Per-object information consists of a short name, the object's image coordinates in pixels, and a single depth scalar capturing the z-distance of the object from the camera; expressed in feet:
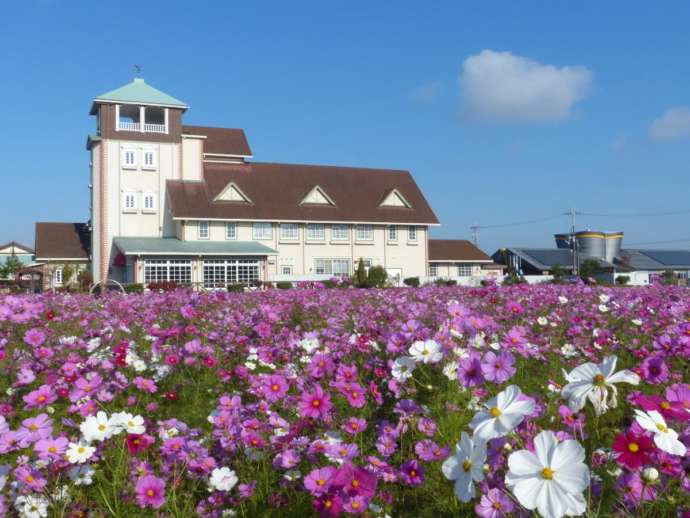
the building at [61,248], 138.72
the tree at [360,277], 86.26
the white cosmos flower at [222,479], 6.66
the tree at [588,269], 143.10
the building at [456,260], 151.84
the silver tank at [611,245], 213.66
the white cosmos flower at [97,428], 6.61
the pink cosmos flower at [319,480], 5.26
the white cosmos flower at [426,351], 7.87
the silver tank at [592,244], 211.82
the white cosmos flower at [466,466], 4.10
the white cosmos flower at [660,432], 3.91
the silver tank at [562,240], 225.97
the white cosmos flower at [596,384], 4.42
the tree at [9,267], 140.42
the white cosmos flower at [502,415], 4.07
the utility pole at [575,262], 169.76
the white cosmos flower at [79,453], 6.61
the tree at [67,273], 131.43
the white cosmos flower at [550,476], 3.61
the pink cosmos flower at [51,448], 6.58
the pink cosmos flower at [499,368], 6.41
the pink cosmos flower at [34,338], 12.69
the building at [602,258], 185.06
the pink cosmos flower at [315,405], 7.28
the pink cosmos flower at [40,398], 7.92
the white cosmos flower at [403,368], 8.27
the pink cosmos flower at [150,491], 6.27
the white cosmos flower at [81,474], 6.70
